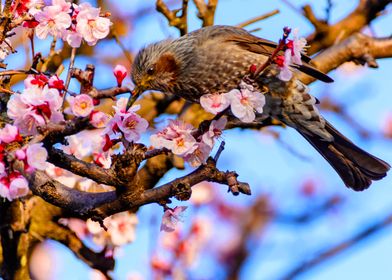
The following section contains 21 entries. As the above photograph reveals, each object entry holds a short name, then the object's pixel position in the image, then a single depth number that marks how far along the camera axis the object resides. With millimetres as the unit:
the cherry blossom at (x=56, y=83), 4730
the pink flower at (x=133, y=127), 4922
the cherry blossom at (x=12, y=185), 4492
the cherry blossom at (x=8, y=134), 4500
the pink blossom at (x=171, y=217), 5316
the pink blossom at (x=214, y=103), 5449
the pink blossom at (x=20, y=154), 4363
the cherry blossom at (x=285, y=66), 5277
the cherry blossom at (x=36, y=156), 4371
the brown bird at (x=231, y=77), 8109
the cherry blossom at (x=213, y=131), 5406
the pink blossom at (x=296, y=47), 5246
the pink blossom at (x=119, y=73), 5043
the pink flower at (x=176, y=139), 5293
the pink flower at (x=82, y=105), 4527
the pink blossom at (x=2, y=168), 4445
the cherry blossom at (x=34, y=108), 4570
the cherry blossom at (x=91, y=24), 5340
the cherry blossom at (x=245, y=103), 5258
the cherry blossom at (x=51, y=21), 5219
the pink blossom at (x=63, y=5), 5281
